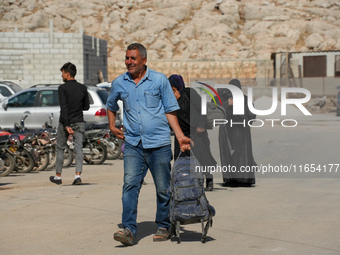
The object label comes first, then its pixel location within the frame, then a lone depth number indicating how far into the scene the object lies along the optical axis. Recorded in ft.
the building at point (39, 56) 123.95
